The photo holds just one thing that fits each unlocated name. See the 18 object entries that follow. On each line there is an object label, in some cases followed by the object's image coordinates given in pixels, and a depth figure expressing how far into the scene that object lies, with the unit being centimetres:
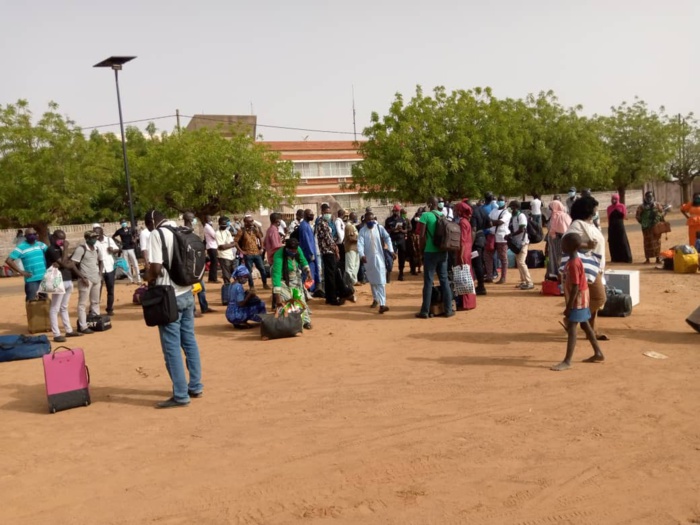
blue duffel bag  970
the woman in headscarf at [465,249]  1149
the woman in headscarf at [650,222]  1571
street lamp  2244
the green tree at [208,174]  2928
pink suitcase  699
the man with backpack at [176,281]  664
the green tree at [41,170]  2811
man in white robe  1167
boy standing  734
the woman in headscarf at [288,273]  1018
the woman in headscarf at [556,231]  1198
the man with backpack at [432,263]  1067
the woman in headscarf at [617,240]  1620
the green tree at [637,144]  4088
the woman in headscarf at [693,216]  1498
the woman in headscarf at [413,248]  1653
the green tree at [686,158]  4569
